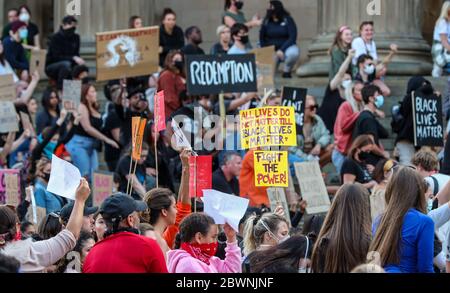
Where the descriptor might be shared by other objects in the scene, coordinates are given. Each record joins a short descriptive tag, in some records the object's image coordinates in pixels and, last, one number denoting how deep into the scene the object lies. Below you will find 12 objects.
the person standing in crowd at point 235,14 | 21.02
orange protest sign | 12.57
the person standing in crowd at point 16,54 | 20.95
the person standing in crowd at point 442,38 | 20.03
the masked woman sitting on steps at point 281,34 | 21.27
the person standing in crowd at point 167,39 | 20.72
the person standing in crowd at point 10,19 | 21.84
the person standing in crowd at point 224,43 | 20.00
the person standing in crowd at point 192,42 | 19.67
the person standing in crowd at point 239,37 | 19.69
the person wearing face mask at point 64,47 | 20.16
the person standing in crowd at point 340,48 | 19.47
